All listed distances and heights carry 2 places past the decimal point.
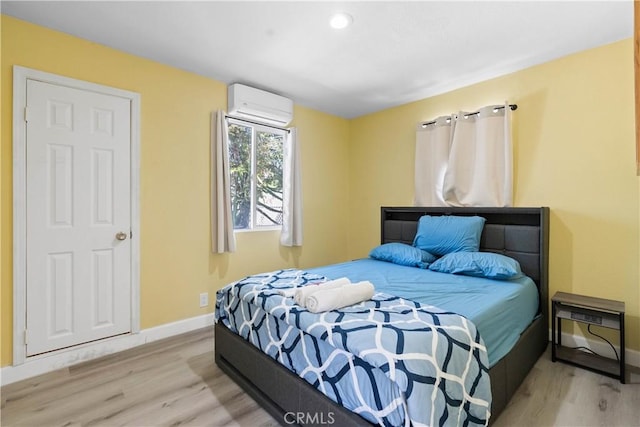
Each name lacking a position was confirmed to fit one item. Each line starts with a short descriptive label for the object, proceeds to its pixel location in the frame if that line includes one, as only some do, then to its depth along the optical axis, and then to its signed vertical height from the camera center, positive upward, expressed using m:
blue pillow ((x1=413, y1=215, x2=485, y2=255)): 2.81 -0.22
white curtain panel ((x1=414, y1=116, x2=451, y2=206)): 3.35 +0.60
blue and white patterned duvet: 1.16 -0.65
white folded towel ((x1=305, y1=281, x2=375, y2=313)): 1.59 -0.47
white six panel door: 2.19 -0.04
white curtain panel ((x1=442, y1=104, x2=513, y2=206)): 2.90 +0.52
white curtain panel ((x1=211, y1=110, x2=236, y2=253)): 3.07 +0.26
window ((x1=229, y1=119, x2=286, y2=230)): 3.39 +0.44
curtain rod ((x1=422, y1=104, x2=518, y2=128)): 2.85 +1.02
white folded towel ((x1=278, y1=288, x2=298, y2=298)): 1.84 -0.51
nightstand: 2.10 -0.78
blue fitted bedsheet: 1.70 -0.55
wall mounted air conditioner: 3.14 +1.17
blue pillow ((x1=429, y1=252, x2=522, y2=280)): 2.35 -0.44
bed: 1.51 -0.90
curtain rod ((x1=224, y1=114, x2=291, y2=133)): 3.25 +1.03
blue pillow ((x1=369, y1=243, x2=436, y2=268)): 2.89 -0.44
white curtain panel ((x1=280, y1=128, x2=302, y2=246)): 3.68 +0.20
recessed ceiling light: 2.08 +1.36
